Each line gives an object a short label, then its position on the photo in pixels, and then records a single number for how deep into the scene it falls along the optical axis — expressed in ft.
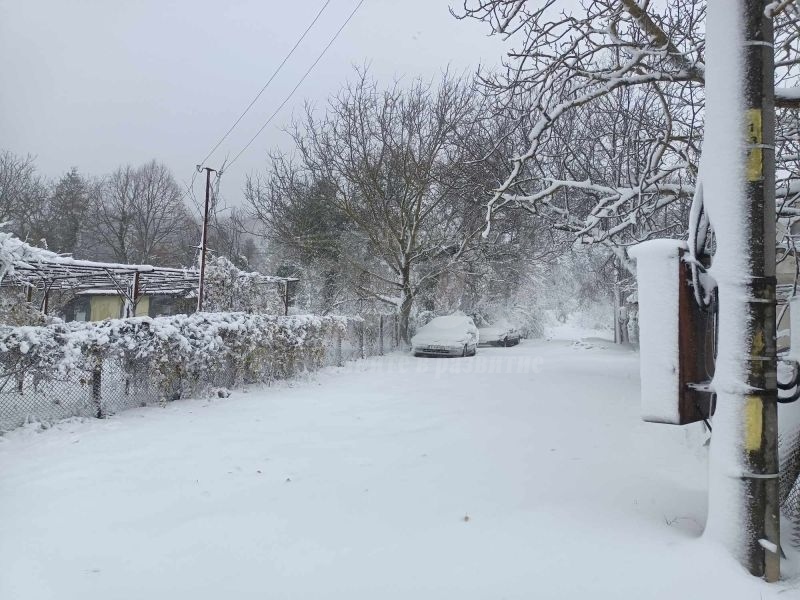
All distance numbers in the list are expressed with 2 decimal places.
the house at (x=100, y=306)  84.92
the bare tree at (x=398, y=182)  53.36
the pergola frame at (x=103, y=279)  33.99
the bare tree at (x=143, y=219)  129.18
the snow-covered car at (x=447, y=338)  49.80
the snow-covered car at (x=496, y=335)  71.92
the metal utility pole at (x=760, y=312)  7.07
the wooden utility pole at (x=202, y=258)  39.35
